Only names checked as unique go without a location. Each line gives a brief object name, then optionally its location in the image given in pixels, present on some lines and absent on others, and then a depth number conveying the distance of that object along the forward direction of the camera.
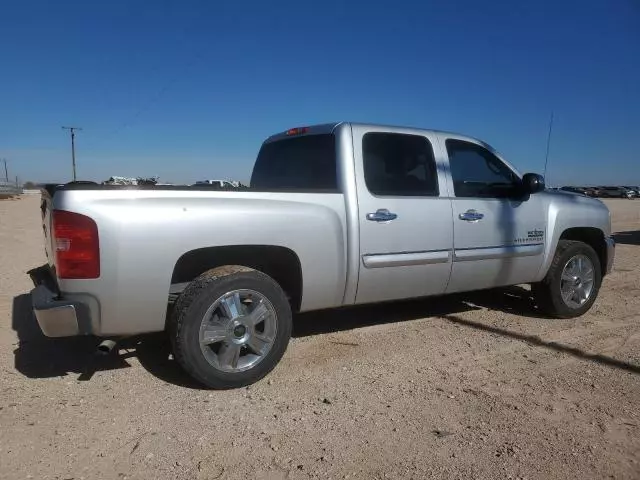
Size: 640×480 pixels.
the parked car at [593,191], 61.78
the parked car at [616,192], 61.47
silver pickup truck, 3.01
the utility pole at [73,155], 52.23
